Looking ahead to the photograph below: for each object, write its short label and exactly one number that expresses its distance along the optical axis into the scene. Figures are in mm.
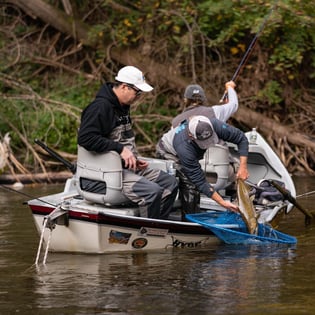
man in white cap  17312
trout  18516
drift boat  17359
